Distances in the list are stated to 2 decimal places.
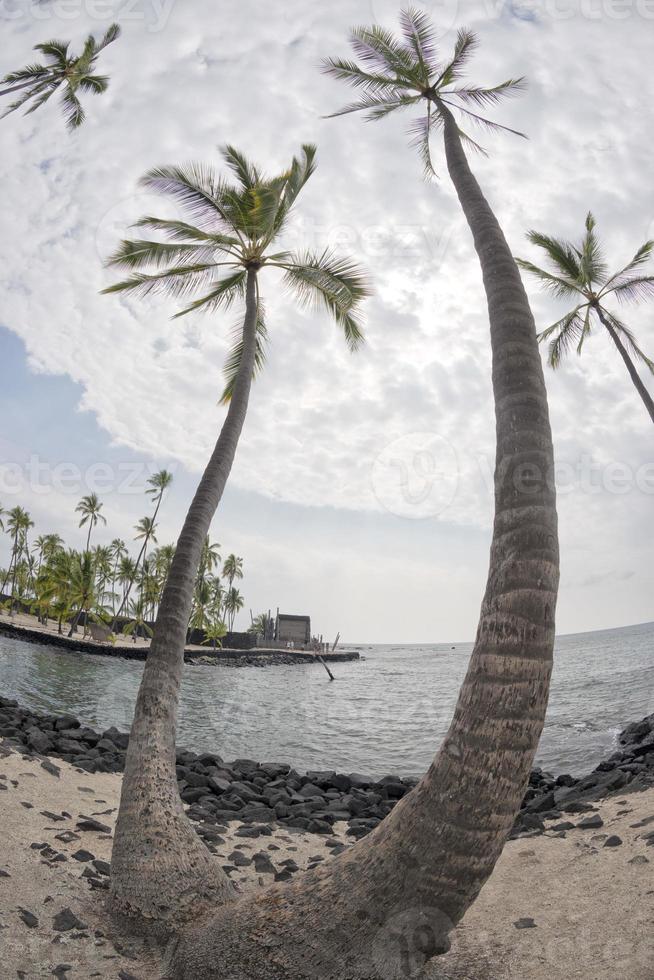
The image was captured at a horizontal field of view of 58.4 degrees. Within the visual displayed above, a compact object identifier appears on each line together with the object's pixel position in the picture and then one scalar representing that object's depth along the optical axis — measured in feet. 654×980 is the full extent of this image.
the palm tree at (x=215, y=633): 202.49
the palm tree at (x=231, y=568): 319.68
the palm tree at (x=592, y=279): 63.21
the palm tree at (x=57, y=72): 47.50
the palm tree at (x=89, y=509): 231.50
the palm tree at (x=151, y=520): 217.77
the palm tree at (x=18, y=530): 252.21
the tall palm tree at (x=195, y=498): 14.47
